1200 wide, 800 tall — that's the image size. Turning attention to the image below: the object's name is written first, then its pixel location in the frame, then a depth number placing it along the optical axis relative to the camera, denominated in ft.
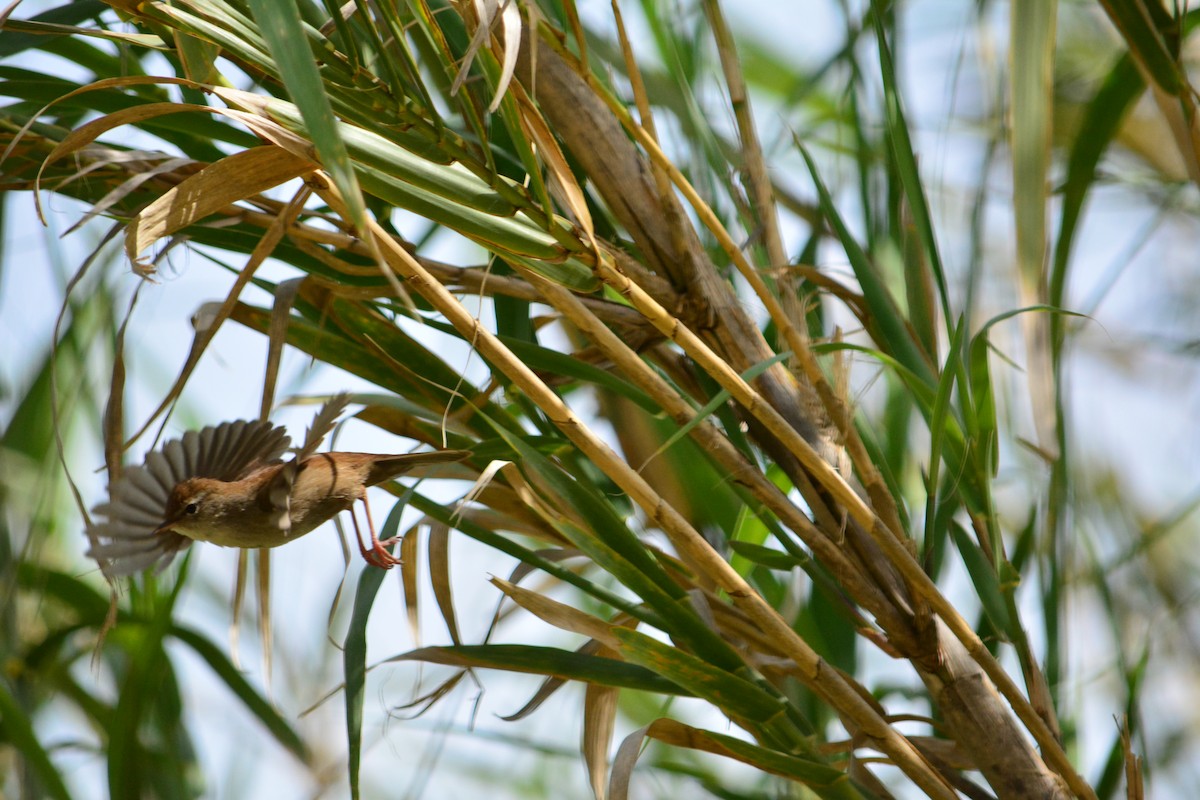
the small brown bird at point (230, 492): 23.91
